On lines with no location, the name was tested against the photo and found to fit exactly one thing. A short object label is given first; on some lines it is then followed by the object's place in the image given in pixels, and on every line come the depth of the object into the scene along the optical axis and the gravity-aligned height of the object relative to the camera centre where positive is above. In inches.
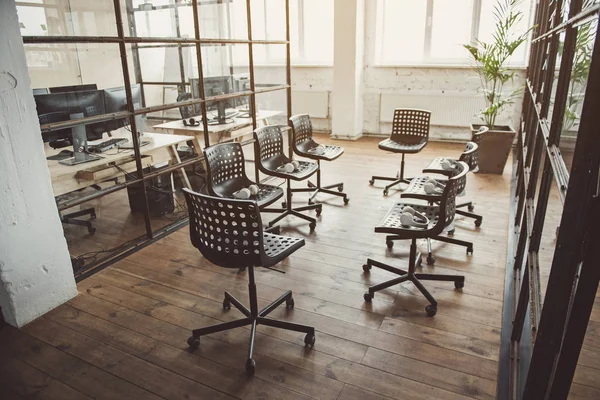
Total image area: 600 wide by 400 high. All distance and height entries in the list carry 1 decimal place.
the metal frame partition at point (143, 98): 106.4 -11.1
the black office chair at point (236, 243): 76.1 -32.9
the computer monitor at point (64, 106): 106.3 -10.0
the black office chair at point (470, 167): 119.0 -33.8
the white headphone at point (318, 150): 159.6 -32.3
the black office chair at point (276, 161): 136.7 -31.5
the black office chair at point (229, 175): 112.0 -29.3
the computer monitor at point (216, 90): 146.3 -8.8
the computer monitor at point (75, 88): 119.9 -6.1
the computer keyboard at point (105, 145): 135.6 -24.8
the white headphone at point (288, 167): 139.7 -33.5
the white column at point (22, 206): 87.0 -29.3
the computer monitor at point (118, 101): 120.6 -9.9
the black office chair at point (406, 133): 173.0 -29.3
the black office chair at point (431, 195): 110.9 -34.9
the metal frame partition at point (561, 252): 41.7 -21.3
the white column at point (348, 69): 244.8 -4.1
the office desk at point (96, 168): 123.1 -29.6
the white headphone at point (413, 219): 97.6 -35.8
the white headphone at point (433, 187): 114.3 -33.6
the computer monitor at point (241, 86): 159.8 -8.1
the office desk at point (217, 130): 161.8 -24.6
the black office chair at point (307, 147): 156.1 -30.8
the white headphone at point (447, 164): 127.0 -31.3
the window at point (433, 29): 236.4 +17.4
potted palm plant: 186.7 -31.2
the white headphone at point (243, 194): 112.0 -33.3
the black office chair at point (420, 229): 92.7 -37.2
